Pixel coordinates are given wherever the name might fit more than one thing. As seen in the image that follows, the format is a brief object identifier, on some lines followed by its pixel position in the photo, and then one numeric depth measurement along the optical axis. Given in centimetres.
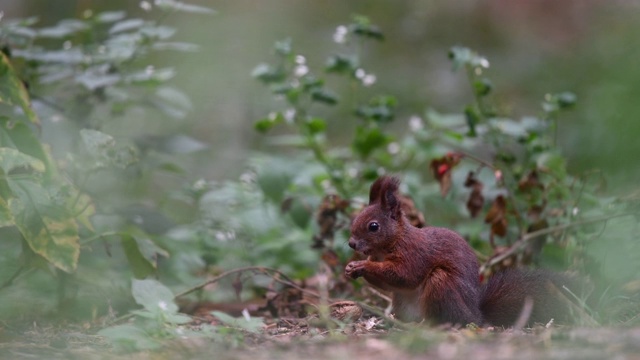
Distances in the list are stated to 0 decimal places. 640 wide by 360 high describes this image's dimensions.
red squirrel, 636
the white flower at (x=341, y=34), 919
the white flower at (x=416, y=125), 993
